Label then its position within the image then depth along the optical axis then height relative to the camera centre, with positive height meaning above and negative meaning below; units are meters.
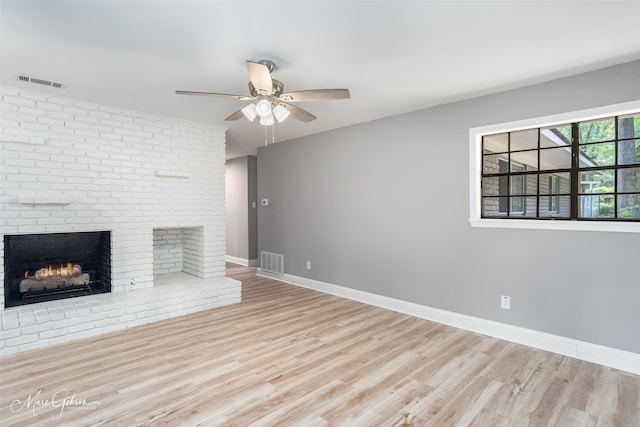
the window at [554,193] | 3.13 +0.15
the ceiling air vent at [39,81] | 2.99 +1.21
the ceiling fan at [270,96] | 2.39 +0.91
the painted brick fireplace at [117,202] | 3.24 +0.08
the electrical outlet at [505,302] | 3.28 -0.96
